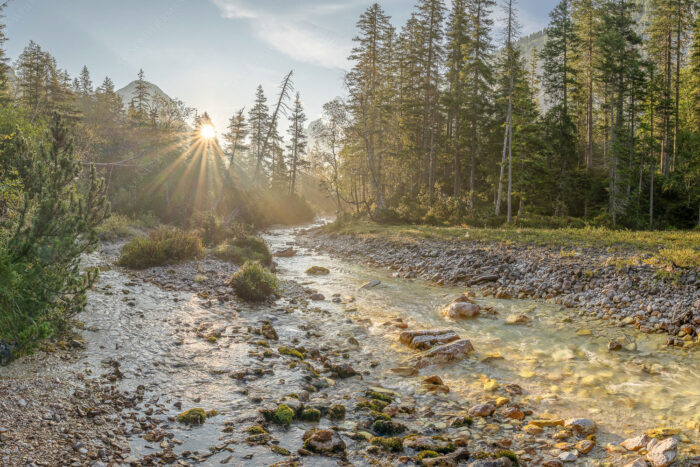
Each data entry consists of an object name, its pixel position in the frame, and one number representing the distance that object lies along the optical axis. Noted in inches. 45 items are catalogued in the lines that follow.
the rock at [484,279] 517.9
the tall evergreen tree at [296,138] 2034.9
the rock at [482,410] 205.3
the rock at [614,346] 295.1
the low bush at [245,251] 571.5
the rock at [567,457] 166.2
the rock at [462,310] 391.9
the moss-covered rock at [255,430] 174.7
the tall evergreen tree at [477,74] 1168.8
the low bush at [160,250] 448.1
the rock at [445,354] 277.6
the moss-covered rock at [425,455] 162.0
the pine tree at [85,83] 2294.5
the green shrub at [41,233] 175.6
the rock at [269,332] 312.3
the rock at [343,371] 252.7
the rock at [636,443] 172.2
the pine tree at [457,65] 1203.9
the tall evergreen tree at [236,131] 1624.0
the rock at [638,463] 155.7
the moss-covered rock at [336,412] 197.2
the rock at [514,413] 203.3
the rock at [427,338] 308.3
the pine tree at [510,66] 972.6
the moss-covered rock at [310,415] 193.2
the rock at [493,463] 157.1
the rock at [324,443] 165.2
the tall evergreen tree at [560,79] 1219.9
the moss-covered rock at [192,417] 178.1
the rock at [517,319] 368.0
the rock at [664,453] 157.9
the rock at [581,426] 188.1
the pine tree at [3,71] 1230.8
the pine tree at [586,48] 1346.0
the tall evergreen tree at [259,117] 2124.8
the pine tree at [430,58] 1295.5
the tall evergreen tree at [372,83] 1238.3
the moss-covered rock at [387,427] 184.5
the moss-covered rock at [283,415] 186.1
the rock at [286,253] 809.4
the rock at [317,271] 630.0
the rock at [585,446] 172.6
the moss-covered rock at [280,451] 160.7
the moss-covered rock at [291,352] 277.7
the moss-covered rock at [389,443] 170.1
